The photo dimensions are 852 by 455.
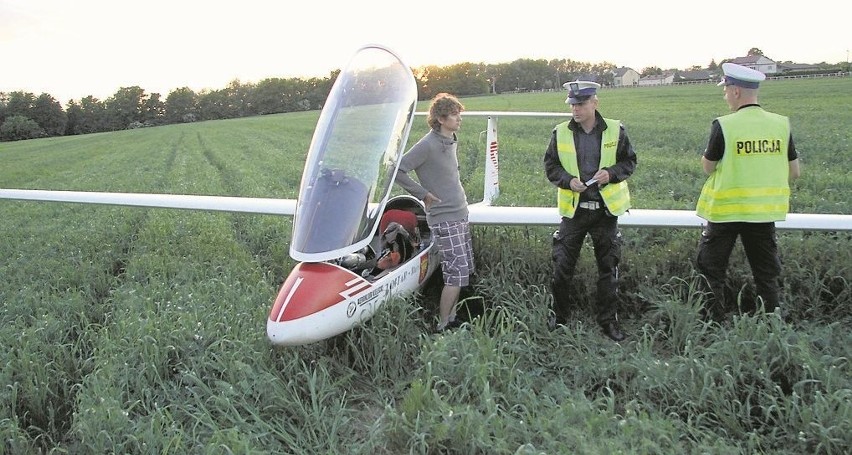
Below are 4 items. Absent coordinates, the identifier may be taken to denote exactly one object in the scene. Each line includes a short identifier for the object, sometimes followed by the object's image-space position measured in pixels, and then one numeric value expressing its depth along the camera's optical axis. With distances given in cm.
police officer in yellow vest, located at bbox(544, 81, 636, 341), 433
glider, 387
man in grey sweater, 455
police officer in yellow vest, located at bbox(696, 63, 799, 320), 404
